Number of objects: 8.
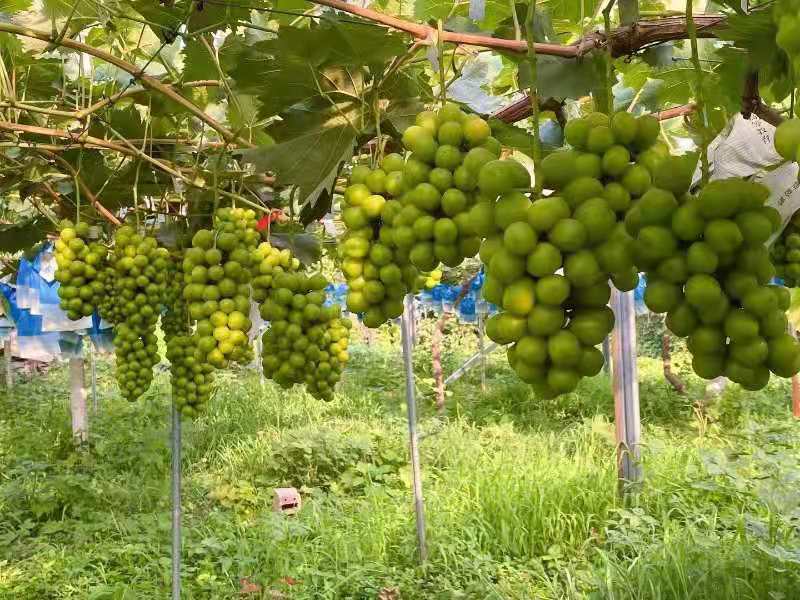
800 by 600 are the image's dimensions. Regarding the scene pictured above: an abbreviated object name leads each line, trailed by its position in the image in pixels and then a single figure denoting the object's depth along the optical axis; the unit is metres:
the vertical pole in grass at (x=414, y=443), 3.85
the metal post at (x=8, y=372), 9.04
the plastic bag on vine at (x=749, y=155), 0.87
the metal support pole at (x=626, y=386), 3.93
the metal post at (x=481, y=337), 8.55
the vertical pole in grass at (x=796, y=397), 5.80
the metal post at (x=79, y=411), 5.84
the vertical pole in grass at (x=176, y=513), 2.85
